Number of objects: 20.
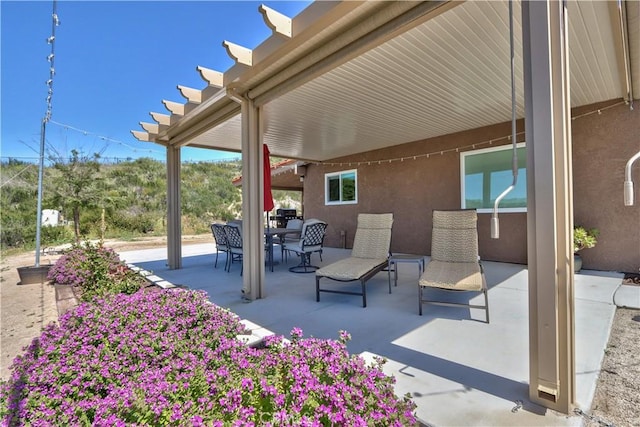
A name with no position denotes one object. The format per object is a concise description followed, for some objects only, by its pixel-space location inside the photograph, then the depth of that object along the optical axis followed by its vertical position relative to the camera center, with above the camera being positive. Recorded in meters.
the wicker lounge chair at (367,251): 4.39 -0.63
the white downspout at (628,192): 1.97 +0.12
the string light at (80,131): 6.94 +2.36
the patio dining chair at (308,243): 6.49 -0.58
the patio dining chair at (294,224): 9.02 -0.20
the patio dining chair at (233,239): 6.47 -0.44
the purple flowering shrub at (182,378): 1.31 -0.84
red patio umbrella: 5.35 +0.52
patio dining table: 6.88 -0.42
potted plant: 5.36 -0.50
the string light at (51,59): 5.55 +3.17
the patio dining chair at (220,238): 7.08 -0.46
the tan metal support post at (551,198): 1.85 +0.09
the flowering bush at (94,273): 4.13 -0.87
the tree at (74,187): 8.04 +0.94
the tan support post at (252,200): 4.52 +0.27
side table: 5.01 -0.75
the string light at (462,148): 5.63 +1.64
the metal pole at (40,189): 6.13 +0.68
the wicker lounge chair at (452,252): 3.68 -0.59
